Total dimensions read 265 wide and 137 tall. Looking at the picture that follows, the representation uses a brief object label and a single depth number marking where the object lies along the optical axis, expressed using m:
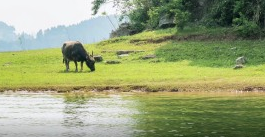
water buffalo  40.03
